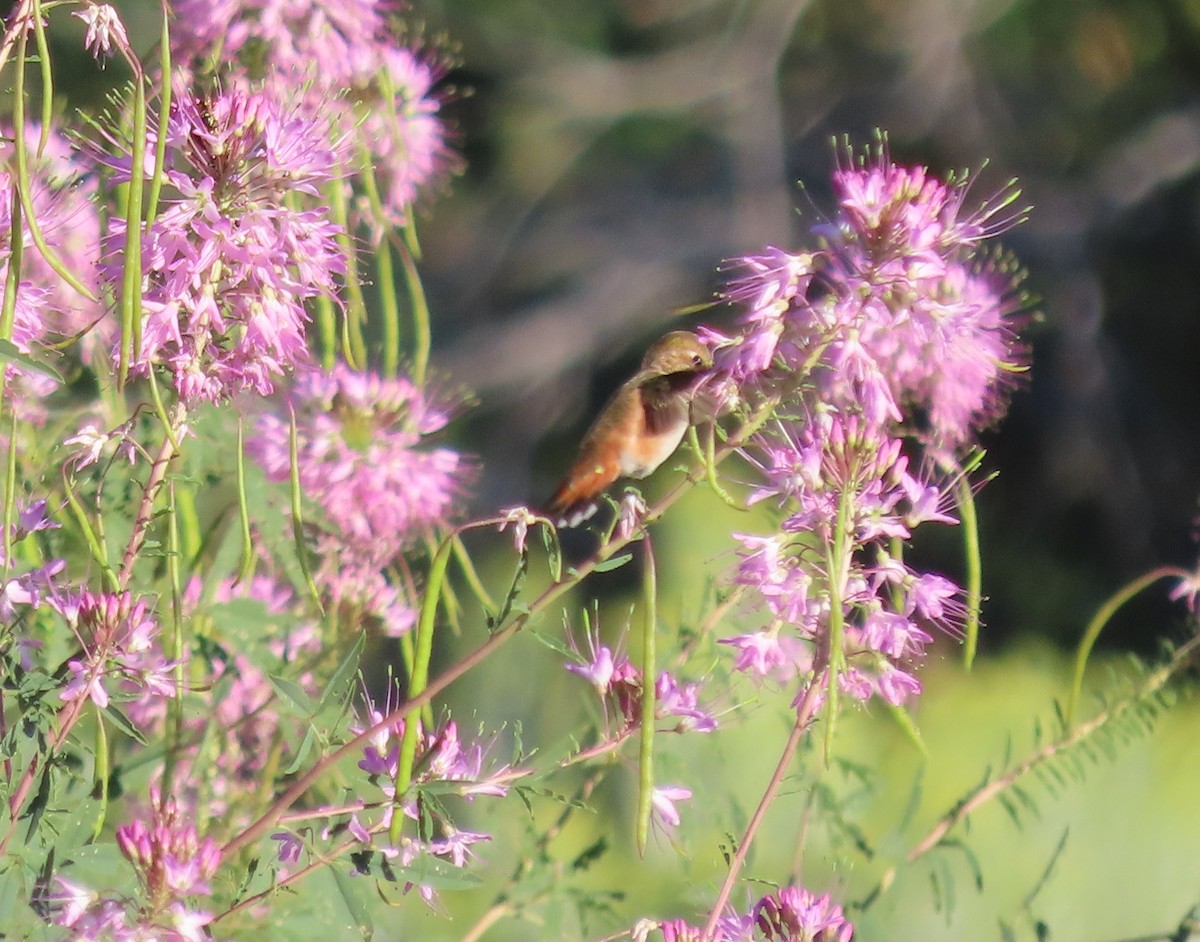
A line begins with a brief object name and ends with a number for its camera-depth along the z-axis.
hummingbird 5.61
